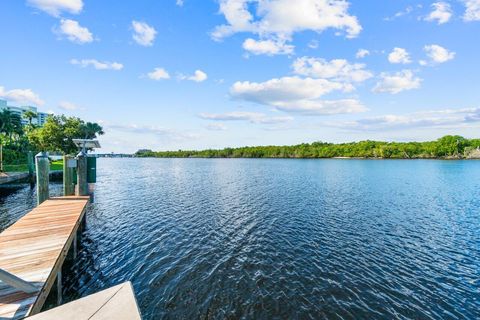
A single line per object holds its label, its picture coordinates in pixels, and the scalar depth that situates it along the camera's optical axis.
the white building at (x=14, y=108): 148.65
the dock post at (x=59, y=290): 7.91
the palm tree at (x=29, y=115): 71.69
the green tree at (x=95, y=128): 70.44
